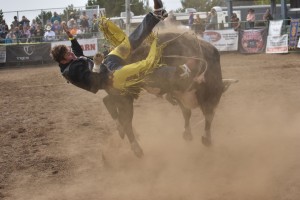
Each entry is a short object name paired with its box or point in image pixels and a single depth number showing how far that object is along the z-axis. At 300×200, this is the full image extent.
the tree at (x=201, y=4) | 53.62
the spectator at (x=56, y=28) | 20.73
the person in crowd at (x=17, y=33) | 20.92
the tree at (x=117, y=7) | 32.62
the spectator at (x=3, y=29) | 21.52
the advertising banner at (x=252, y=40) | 18.14
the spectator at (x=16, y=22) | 22.55
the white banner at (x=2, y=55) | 20.09
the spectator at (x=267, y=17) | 18.92
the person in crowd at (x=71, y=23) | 20.58
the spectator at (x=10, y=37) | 20.65
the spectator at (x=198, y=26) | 19.18
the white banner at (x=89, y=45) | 19.95
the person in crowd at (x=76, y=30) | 19.82
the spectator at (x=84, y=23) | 20.55
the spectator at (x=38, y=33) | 20.75
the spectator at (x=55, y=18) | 21.89
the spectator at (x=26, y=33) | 20.90
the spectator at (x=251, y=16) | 19.45
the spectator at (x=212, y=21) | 19.27
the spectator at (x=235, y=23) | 18.95
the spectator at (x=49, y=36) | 20.26
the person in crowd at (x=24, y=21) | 22.19
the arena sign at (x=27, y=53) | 20.00
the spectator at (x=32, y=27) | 21.39
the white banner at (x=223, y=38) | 19.05
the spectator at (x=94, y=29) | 20.70
